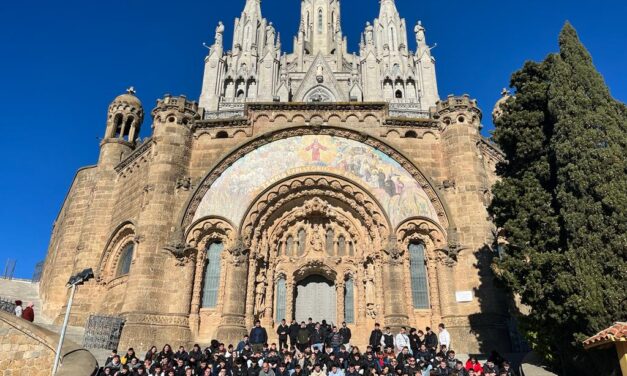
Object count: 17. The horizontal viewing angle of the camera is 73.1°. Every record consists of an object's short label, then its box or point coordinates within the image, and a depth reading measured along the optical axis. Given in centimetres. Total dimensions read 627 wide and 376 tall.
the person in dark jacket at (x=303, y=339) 1325
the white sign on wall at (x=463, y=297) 1522
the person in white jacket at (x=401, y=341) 1300
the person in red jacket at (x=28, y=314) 1448
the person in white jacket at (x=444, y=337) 1339
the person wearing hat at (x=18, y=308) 1477
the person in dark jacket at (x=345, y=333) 1344
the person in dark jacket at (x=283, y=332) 1371
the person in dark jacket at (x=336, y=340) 1275
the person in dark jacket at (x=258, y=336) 1315
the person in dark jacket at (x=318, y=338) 1342
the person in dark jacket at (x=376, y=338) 1302
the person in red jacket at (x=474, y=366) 1089
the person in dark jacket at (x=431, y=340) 1277
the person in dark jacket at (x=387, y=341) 1284
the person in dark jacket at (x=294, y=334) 1361
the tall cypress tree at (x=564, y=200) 961
